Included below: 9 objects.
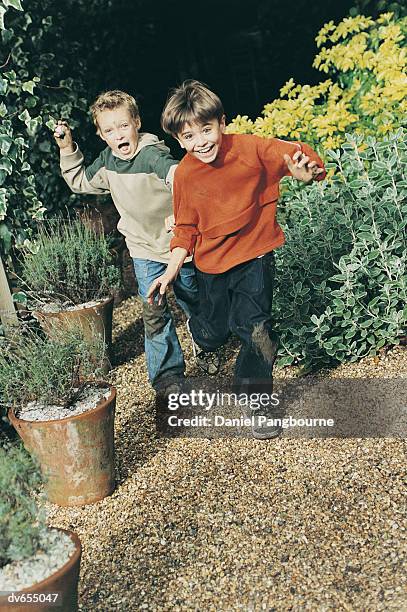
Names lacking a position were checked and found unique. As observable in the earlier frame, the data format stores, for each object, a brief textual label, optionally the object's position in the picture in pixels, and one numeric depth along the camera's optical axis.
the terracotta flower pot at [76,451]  2.98
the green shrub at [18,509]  2.10
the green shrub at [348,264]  3.80
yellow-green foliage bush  4.41
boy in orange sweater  3.05
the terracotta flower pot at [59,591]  2.09
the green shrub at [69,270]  4.29
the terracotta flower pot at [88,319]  4.07
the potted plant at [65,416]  2.99
